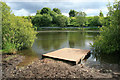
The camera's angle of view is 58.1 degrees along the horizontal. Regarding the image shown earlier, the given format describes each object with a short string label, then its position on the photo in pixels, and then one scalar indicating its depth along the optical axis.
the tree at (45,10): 55.33
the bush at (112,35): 6.75
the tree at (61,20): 43.03
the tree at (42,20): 43.88
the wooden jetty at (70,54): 6.11
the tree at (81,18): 38.97
